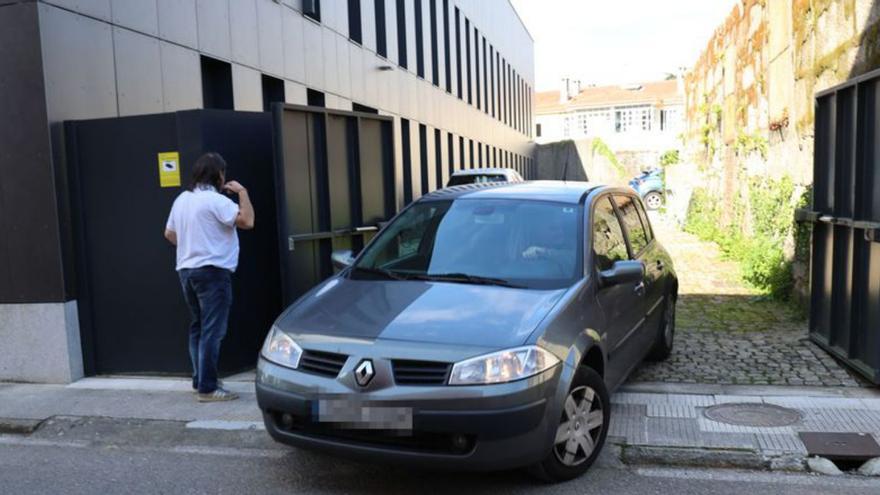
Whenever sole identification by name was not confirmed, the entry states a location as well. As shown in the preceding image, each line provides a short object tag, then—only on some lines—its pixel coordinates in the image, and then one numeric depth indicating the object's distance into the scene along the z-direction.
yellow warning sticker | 6.21
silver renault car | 3.62
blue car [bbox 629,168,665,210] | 31.73
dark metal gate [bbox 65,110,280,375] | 6.31
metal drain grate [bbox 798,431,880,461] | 4.35
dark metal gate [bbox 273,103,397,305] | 6.40
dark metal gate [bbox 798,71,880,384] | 5.67
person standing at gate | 5.41
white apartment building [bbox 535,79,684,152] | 66.81
